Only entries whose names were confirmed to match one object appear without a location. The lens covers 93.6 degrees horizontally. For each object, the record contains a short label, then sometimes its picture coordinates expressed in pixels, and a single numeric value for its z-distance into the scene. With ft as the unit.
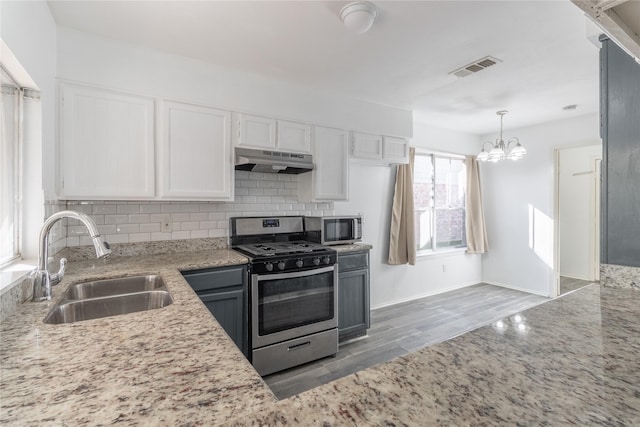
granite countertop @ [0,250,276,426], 1.90
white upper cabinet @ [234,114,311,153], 8.54
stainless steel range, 7.59
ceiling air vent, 7.95
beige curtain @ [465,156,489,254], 15.98
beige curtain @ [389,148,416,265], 13.12
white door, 16.98
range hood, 8.35
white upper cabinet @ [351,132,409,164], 10.59
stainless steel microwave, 9.71
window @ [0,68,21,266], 4.55
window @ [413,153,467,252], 14.80
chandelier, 11.28
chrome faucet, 4.07
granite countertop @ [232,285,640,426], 1.61
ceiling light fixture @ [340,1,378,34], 5.69
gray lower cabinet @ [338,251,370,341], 9.42
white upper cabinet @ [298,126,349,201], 9.75
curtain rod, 14.57
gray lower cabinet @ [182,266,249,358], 6.95
